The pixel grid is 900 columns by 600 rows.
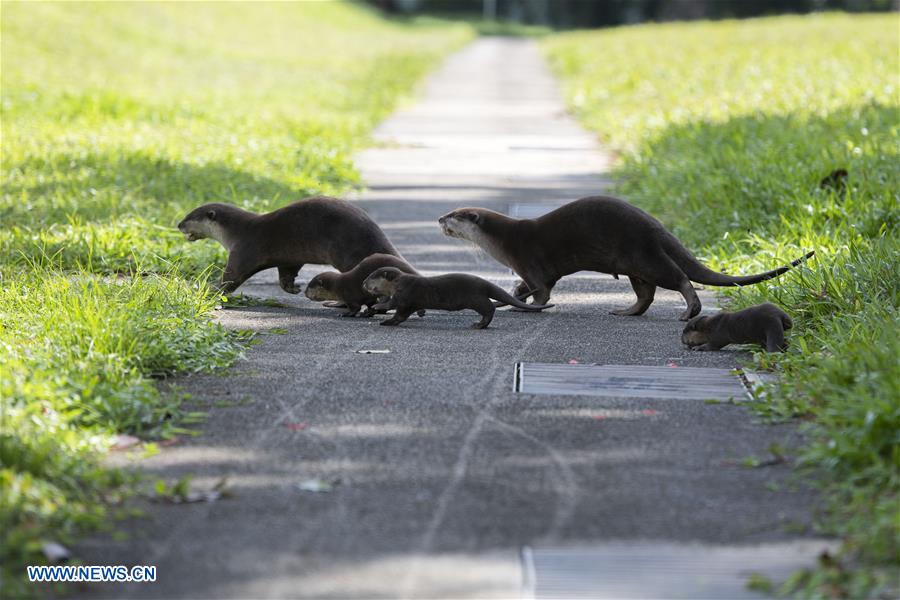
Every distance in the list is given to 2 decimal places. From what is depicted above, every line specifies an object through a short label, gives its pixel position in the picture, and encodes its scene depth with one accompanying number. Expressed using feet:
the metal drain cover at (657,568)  26.53
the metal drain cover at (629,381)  41.32
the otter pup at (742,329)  45.83
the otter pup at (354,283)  53.42
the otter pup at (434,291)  51.55
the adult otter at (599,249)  52.95
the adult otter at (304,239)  55.77
